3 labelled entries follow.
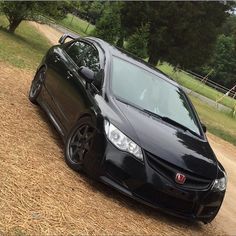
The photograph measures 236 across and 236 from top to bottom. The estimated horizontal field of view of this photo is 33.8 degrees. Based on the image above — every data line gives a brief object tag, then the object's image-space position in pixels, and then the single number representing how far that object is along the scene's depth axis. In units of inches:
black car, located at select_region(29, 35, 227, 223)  166.5
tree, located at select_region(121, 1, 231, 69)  1052.6
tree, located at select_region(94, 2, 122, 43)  993.1
